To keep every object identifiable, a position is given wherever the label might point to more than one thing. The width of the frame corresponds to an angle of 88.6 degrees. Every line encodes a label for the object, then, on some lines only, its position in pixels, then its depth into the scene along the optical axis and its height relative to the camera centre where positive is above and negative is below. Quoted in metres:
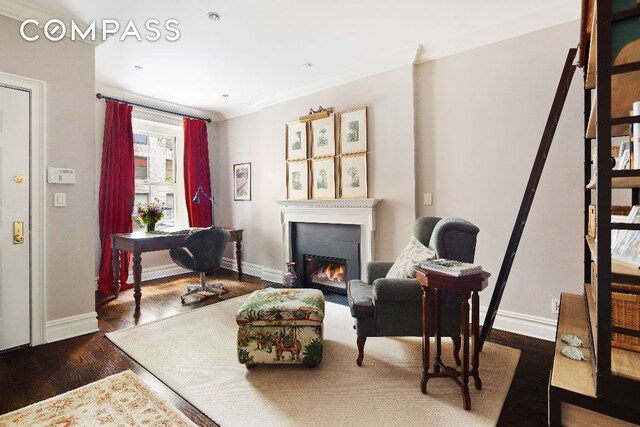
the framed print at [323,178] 4.01 +0.44
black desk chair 3.84 -0.46
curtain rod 4.24 +1.57
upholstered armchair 2.14 -0.61
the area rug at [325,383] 1.76 -1.08
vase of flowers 4.21 +0.01
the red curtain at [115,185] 4.25 +0.40
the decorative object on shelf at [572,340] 1.59 -0.64
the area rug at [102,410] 1.72 -1.08
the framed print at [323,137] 3.98 +0.95
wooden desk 3.60 -0.35
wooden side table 1.80 -0.61
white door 2.54 -0.02
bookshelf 1.11 -0.29
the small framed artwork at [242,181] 5.20 +0.53
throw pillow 2.31 -0.34
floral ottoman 2.21 -0.82
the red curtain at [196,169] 5.21 +0.73
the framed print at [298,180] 4.28 +0.45
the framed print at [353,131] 3.70 +0.95
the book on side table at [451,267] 1.80 -0.31
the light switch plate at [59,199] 2.78 +0.14
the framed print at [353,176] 3.74 +0.43
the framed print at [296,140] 4.27 +0.97
